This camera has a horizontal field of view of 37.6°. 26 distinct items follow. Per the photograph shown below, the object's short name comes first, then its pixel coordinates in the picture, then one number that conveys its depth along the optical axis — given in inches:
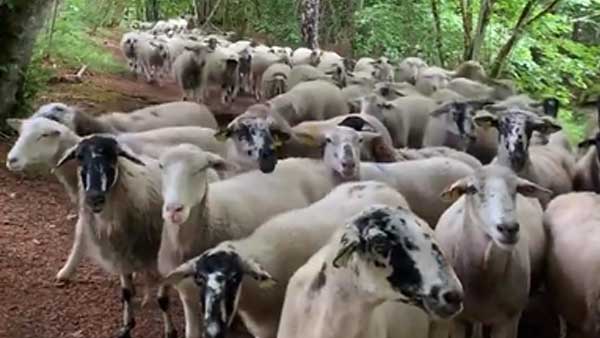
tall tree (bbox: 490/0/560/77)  612.9
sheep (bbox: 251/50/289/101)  599.2
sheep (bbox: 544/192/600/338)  203.6
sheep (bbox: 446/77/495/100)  414.3
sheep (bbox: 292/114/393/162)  272.4
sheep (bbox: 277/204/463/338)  122.8
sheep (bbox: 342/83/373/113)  373.6
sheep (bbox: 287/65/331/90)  453.4
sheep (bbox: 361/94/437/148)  354.6
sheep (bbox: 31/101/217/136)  281.4
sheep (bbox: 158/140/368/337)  190.5
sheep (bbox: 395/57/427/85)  548.4
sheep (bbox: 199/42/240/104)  575.3
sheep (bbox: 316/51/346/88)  469.4
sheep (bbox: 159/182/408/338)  153.3
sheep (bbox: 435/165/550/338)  186.1
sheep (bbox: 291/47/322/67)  569.1
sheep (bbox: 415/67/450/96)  464.4
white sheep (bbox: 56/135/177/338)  207.8
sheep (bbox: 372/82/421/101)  396.2
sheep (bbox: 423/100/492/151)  331.0
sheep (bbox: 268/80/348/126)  362.0
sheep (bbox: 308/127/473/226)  239.1
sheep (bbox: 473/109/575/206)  257.6
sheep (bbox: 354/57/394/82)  526.9
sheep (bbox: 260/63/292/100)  479.2
